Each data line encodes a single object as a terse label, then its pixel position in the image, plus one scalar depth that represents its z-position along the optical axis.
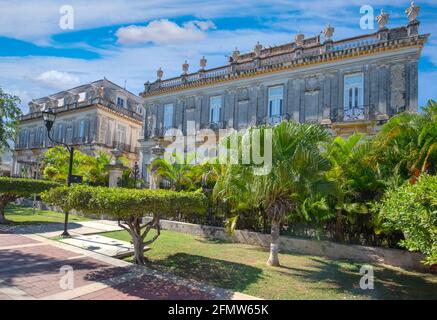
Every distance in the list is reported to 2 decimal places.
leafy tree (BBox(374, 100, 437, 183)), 7.18
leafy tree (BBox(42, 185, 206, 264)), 6.16
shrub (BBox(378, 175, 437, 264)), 4.49
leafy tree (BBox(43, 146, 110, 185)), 17.73
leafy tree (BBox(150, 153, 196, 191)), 13.29
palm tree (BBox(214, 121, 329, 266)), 6.59
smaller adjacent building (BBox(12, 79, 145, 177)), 28.11
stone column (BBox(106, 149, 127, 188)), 14.40
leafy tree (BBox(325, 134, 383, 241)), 8.41
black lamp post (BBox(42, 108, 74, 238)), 10.84
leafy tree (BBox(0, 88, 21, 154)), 16.81
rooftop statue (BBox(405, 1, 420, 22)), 14.89
